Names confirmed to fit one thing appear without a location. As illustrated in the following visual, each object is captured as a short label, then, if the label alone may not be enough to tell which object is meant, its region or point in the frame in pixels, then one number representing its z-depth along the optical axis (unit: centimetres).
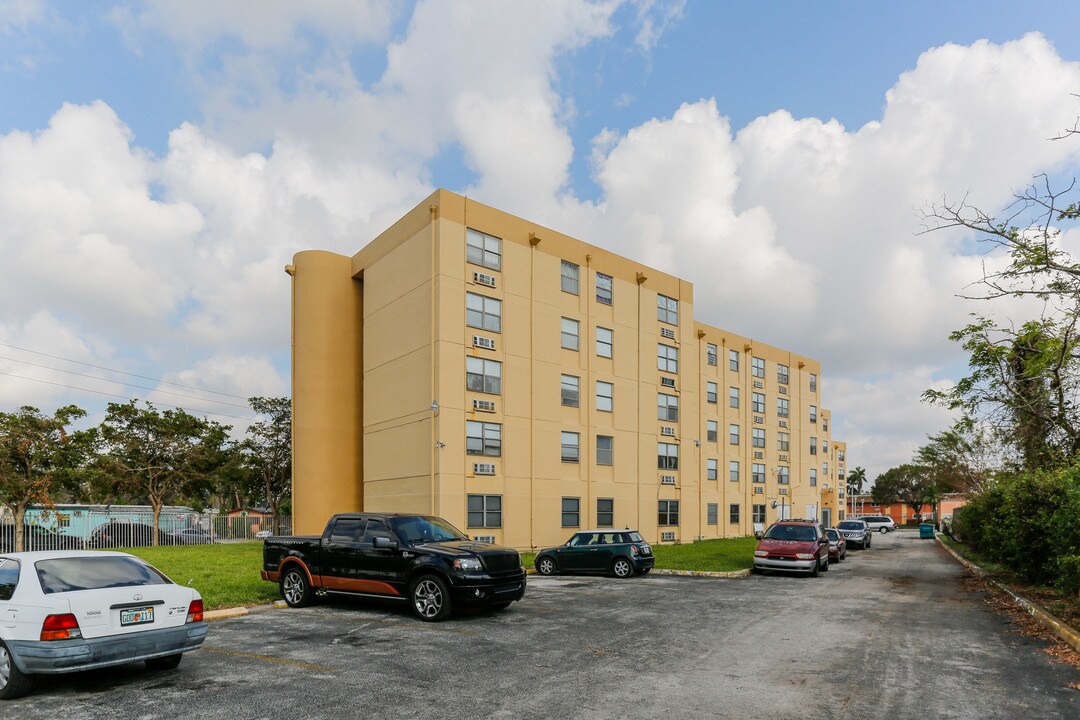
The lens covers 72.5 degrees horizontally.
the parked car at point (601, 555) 2175
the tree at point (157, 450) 4291
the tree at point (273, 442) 4881
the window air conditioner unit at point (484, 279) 2962
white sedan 742
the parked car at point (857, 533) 4209
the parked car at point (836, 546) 2952
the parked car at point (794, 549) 2291
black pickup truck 1261
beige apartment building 2862
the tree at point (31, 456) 3422
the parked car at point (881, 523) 7189
